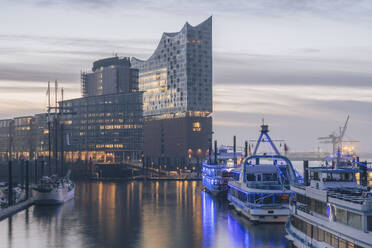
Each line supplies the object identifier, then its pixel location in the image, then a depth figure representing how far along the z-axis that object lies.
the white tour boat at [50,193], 94.12
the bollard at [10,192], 83.95
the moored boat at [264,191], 65.56
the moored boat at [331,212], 34.65
